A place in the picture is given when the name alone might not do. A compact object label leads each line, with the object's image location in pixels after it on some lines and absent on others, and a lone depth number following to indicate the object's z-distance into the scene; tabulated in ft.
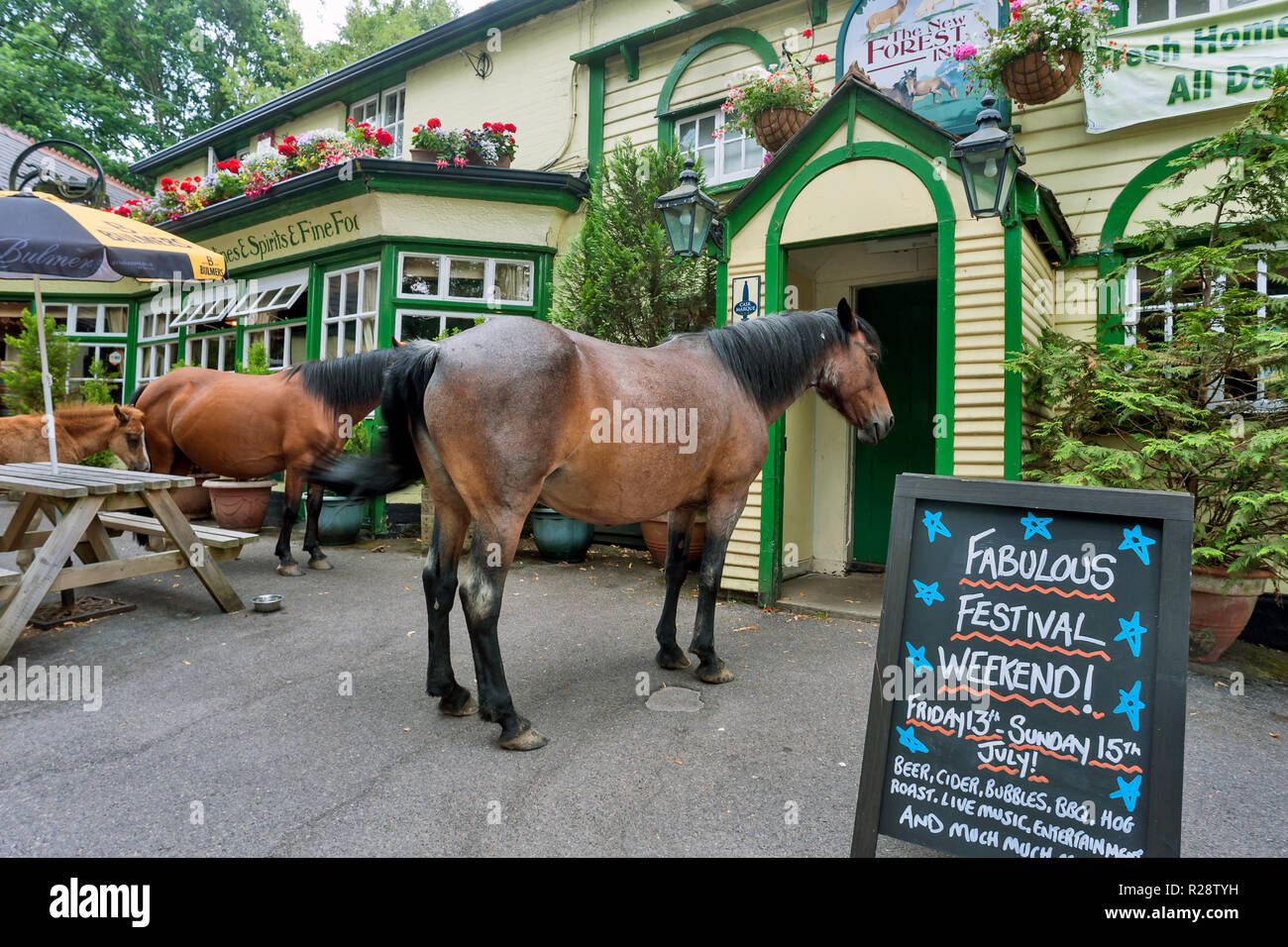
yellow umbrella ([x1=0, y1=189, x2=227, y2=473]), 12.88
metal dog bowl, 15.70
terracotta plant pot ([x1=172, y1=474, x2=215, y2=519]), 26.99
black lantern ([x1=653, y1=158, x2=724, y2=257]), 15.26
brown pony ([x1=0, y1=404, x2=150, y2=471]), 17.58
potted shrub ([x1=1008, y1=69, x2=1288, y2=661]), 12.92
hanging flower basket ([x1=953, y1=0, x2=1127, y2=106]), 15.83
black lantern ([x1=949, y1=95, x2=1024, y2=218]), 13.00
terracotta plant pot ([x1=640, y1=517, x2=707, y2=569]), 20.44
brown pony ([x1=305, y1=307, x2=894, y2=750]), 9.09
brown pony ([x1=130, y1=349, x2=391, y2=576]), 19.89
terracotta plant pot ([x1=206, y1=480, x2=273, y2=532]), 24.14
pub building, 15.55
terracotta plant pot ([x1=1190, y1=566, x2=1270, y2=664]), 13.15
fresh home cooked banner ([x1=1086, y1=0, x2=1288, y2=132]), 15.61
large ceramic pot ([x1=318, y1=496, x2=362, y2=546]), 24.59
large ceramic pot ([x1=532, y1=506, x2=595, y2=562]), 22.26
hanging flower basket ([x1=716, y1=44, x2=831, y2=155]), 19.98
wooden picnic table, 12.01
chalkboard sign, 5.67
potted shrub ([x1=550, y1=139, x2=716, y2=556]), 21.33
